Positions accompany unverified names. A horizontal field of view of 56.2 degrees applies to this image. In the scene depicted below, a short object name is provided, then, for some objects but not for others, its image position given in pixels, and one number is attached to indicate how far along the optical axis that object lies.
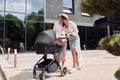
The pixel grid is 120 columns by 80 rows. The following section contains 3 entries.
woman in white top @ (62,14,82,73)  2.95
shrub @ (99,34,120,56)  1.36
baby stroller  2.47
